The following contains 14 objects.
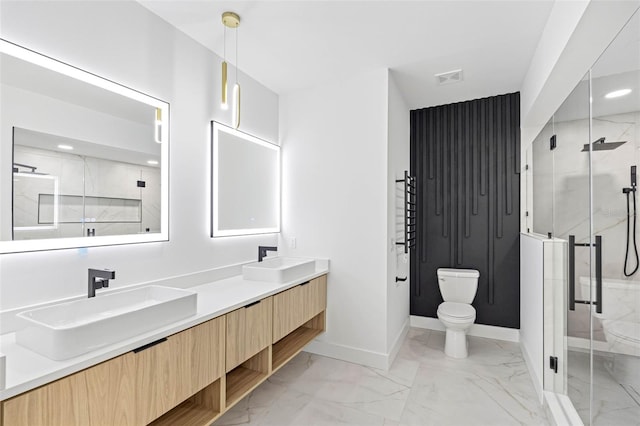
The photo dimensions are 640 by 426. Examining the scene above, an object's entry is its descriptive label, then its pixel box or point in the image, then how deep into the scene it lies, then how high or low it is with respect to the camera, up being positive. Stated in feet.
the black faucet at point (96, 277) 5.20 -1.04
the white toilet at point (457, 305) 9.61 -2.86
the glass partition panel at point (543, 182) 7.89 +0.93
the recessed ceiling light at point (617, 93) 4.62 +1.83
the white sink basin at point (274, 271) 7.86 -1.44
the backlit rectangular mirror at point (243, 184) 8.32 +0.89
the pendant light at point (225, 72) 6.71 +3.10
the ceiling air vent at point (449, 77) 9.36 +4.08
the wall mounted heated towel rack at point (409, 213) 10.38 +0.10
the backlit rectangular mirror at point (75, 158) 4.74 +0.95
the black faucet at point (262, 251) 8.93 -0.99
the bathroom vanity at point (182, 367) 3.58 -2.19
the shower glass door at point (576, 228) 5.81 -0.21
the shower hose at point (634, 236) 4.25 -0.25
